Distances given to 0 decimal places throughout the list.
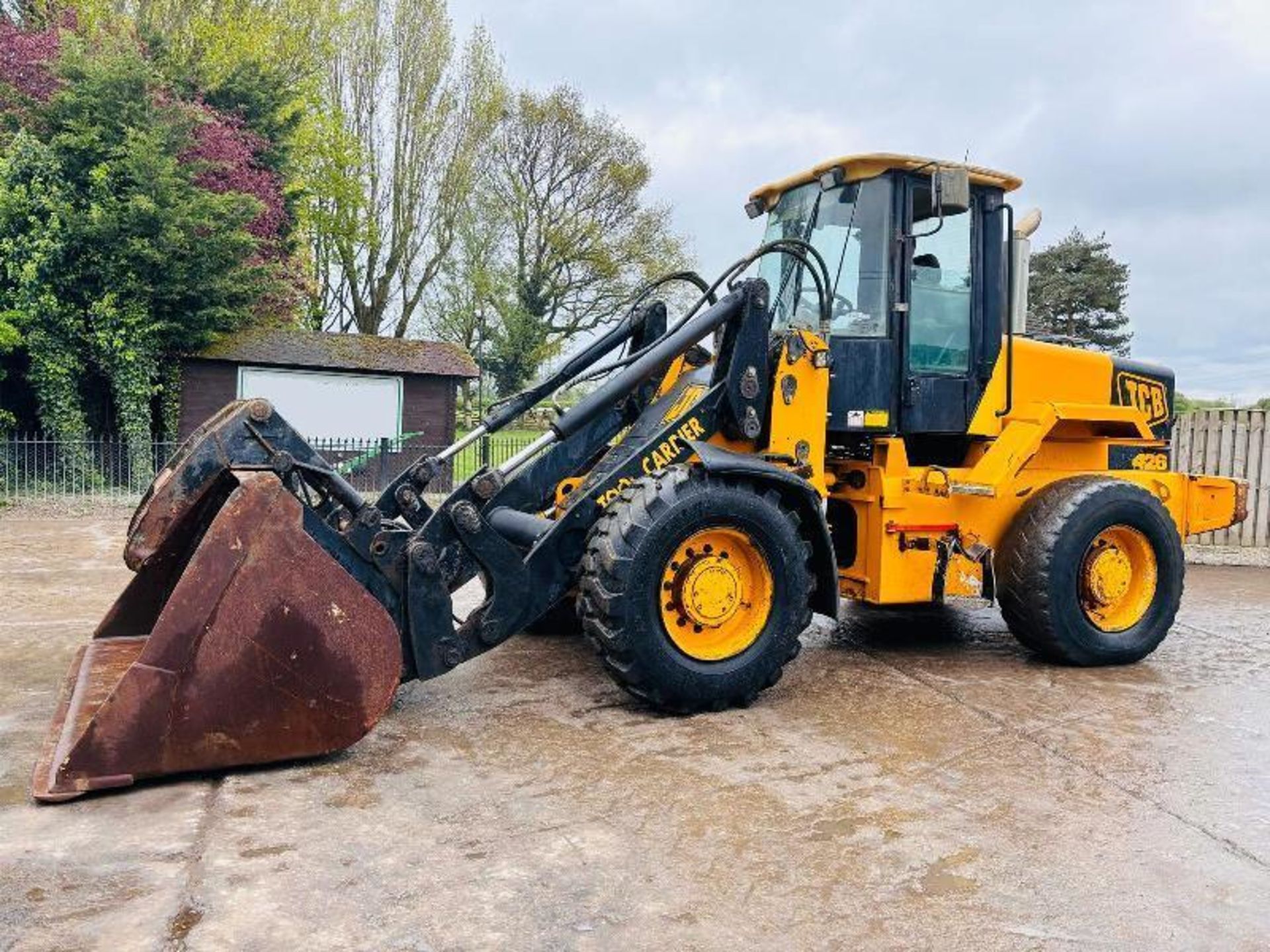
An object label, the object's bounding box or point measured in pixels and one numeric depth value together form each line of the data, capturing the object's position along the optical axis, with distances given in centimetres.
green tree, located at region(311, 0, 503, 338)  2659
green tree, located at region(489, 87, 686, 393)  2994
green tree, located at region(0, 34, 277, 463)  1602
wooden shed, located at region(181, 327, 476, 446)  1817
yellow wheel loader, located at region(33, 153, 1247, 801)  365
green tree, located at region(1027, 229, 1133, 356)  3250
